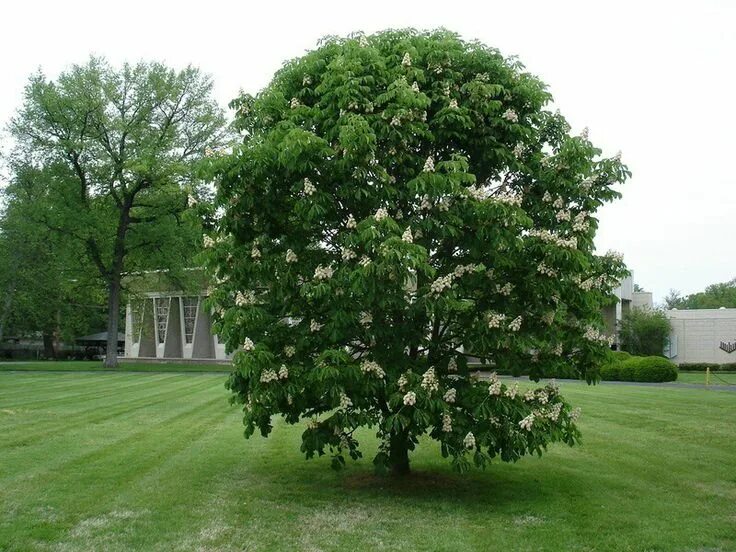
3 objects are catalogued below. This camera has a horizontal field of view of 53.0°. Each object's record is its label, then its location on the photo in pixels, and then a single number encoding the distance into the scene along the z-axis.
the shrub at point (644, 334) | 48.16
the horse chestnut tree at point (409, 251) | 7.62
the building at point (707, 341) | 52.25
